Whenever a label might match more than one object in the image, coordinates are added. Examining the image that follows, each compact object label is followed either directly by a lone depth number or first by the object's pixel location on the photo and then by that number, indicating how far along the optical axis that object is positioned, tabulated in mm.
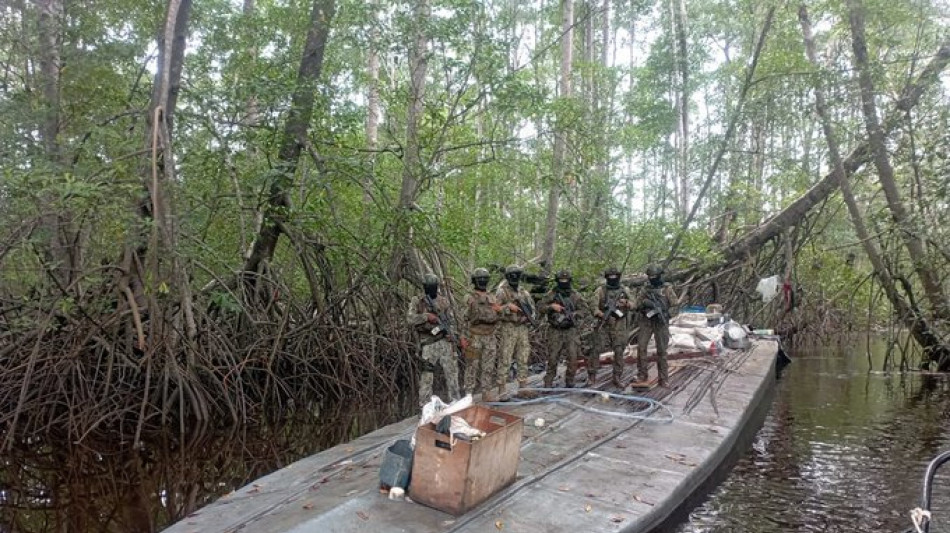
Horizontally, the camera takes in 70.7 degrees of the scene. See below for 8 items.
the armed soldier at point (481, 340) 7676
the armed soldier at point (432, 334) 7680
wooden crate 4293
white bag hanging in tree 15188
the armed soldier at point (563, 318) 8109
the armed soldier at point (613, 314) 8312
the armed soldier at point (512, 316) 7873
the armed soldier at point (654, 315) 8406
